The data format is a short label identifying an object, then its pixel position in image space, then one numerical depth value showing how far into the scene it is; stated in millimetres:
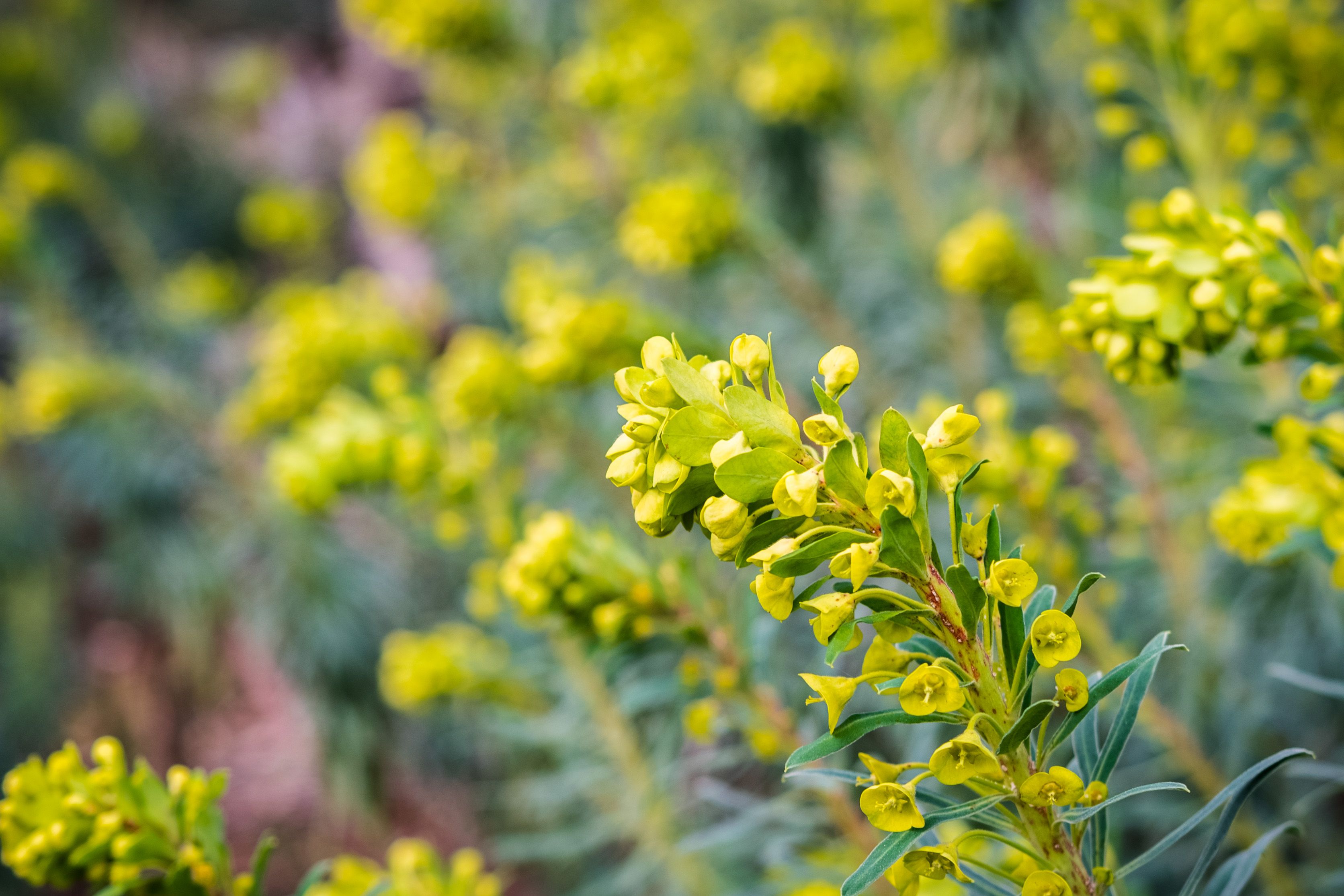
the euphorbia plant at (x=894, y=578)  1221
